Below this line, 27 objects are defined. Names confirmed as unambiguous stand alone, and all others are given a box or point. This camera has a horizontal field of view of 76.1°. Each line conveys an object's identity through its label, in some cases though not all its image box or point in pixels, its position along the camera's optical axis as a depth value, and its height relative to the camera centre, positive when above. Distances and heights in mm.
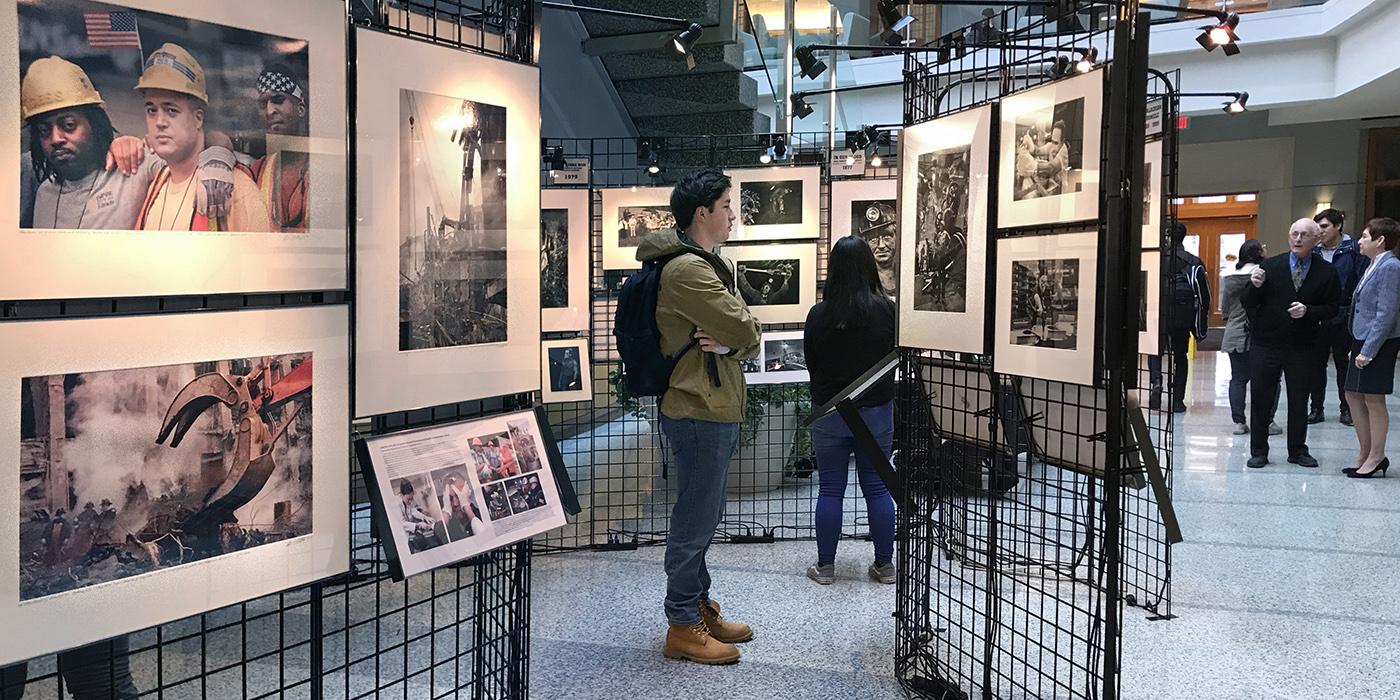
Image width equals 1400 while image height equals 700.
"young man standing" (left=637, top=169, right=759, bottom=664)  3000 -248
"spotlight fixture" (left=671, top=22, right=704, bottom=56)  4625 +1406
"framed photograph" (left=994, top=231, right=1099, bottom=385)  2172 +10
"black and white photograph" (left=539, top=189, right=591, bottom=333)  4668 +236
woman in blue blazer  5754 -182
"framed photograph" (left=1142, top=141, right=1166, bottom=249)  3637 +472
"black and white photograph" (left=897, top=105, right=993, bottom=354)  2586 +235
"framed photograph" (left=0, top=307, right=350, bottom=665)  1415 -291
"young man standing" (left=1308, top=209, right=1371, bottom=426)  7398 +303
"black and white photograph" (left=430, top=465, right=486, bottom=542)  2037 -460
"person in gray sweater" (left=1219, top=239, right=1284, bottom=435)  7293 -149
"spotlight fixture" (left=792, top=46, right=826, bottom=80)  5852 +1639
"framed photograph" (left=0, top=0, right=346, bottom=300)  1384 +264
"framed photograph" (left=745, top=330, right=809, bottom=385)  4961 -289
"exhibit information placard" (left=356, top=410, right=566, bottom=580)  1940 -428
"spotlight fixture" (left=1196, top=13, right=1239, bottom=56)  5082 +1588
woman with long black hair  4035 -265
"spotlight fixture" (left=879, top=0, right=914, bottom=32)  3730 +1298
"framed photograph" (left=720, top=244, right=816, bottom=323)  4961 +118
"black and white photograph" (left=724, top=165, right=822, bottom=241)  4895 +569
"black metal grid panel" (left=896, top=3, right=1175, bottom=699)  2172 -459
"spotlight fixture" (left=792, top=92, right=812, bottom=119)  6398 +1450
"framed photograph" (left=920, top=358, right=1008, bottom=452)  2658 -283
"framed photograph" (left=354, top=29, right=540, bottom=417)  1896 +176
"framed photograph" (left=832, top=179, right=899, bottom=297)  4992 +545
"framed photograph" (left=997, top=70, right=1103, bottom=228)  2152 +402
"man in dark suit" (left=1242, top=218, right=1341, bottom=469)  6082 -9
